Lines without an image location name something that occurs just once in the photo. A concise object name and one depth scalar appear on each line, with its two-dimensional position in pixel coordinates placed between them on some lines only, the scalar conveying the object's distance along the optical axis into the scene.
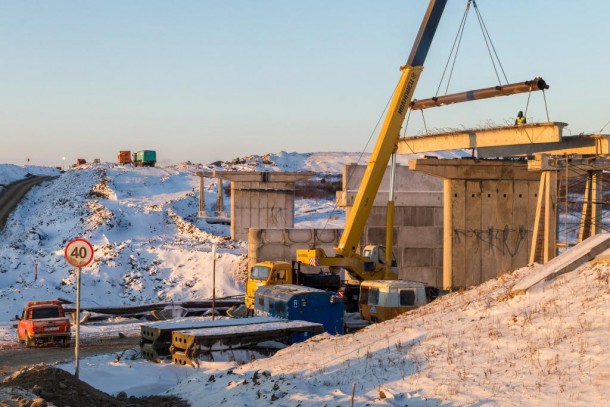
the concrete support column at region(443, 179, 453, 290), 36.09
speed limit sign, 15.36
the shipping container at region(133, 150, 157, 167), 102.00
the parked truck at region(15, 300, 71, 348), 28.53
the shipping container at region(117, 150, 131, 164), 108.19
